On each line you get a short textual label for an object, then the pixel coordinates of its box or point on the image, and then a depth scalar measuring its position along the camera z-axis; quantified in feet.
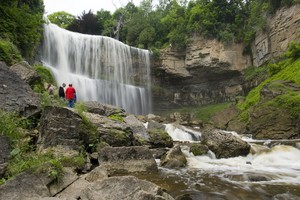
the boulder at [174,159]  22.90
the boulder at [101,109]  32.66
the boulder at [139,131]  28.86
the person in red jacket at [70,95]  32.16
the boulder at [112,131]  23.98
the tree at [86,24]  92.92
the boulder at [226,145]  27.96
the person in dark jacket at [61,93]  32.46
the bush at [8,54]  29.48
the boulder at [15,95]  19.08
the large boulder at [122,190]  11.31
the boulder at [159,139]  30.14
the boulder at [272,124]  37.57
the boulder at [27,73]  25.89
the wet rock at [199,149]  28.22
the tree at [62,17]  116.17
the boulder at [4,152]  12.92
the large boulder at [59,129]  18.49
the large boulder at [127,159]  19.78
